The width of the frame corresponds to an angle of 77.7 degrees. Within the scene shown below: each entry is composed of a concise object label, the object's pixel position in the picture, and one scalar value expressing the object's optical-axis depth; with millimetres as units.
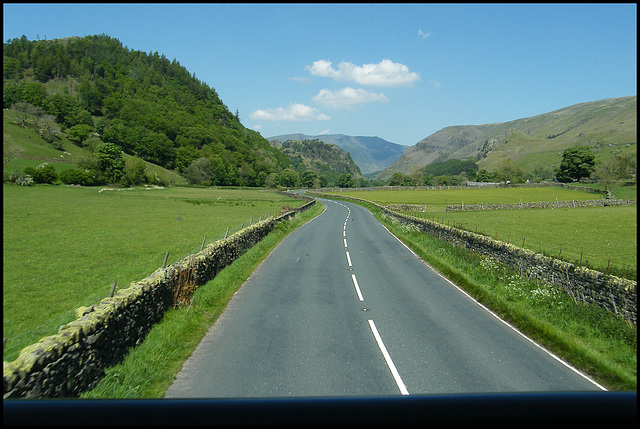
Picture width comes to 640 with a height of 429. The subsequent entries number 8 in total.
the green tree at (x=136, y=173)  118625
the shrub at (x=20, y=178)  74600
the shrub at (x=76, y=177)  98188
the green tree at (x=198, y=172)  168250
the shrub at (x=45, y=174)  88081
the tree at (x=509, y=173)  173112
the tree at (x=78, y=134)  166750
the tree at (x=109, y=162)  109750
